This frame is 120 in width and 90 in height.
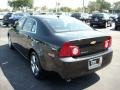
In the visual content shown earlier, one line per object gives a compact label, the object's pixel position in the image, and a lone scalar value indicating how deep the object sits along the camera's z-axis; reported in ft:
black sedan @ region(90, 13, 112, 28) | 31.82
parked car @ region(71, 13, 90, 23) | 42.13
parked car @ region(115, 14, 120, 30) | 28.03
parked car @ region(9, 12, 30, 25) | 33.79
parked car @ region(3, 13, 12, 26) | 34.44
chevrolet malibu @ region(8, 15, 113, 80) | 6.82
